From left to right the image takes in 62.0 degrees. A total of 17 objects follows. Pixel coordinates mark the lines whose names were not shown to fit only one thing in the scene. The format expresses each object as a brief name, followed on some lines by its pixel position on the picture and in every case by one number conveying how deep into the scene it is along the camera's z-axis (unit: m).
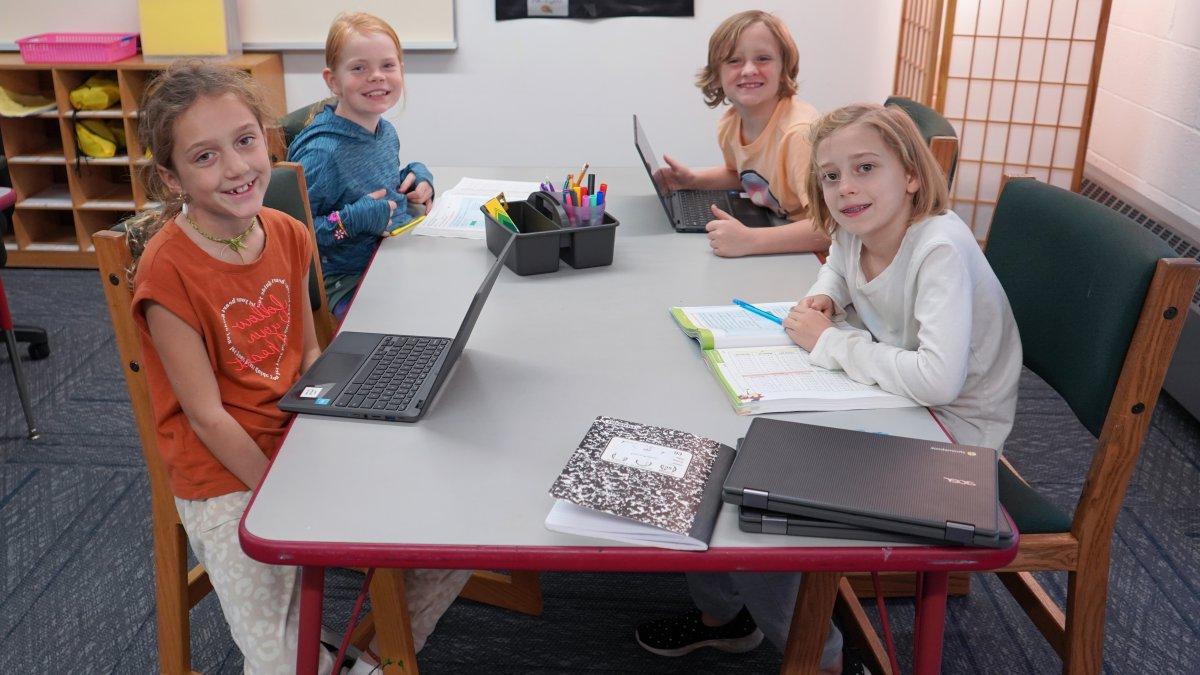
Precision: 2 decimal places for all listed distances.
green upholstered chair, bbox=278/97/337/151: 2.46
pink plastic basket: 3.52
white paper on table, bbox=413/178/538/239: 2.11
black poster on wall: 3.80
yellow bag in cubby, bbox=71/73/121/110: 3.59
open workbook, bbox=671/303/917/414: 1.34
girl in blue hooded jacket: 2.09
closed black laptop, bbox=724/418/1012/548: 1.03
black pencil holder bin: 1.84
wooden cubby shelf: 3.60
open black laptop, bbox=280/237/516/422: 1.32
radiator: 2.75
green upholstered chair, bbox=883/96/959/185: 1.90
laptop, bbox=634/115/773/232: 2.16
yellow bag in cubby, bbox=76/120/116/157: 3.65
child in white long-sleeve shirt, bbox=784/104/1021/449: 1.41
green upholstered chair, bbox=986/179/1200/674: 1.36
